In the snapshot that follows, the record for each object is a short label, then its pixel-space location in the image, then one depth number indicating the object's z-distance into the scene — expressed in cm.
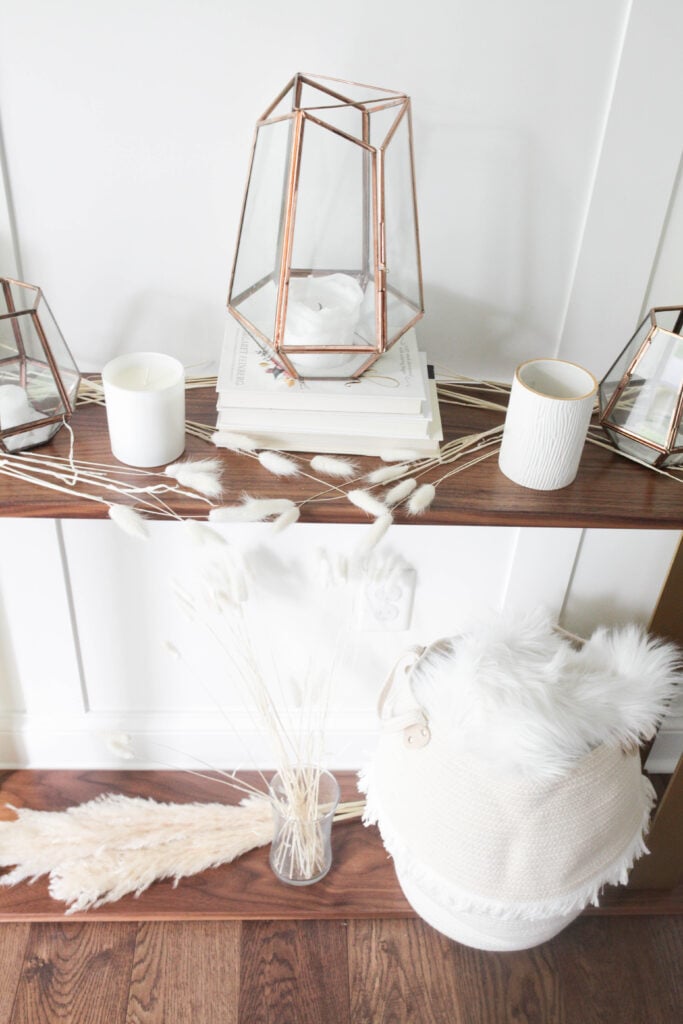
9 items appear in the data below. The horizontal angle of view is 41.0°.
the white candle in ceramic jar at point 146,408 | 107
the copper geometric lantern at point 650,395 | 115
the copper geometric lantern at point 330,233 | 104
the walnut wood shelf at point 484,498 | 109
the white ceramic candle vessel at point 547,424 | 109
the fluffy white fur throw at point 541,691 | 115
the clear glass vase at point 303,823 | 137
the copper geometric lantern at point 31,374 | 113
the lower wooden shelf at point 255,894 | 137
